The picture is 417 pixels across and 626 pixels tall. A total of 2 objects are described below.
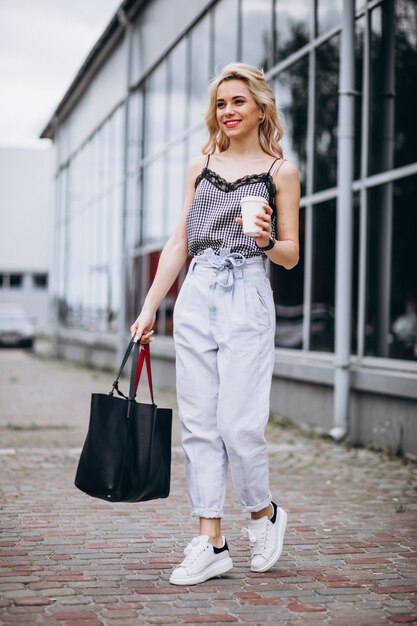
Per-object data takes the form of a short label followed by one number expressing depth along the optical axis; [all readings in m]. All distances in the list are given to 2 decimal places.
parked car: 33.09
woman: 3.92
